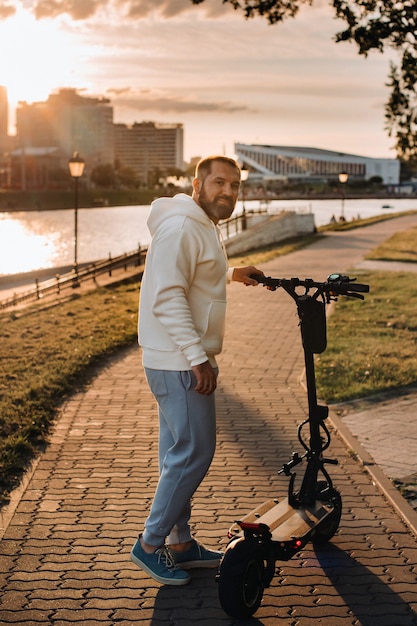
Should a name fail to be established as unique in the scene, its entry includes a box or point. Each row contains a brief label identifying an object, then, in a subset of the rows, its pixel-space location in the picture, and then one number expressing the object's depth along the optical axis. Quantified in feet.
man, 11.78
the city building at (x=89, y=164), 608.19
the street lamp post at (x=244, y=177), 106.06
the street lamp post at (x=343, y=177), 159.34
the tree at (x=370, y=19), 46.52
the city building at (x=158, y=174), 484.33
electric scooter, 11.76
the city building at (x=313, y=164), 615.98
